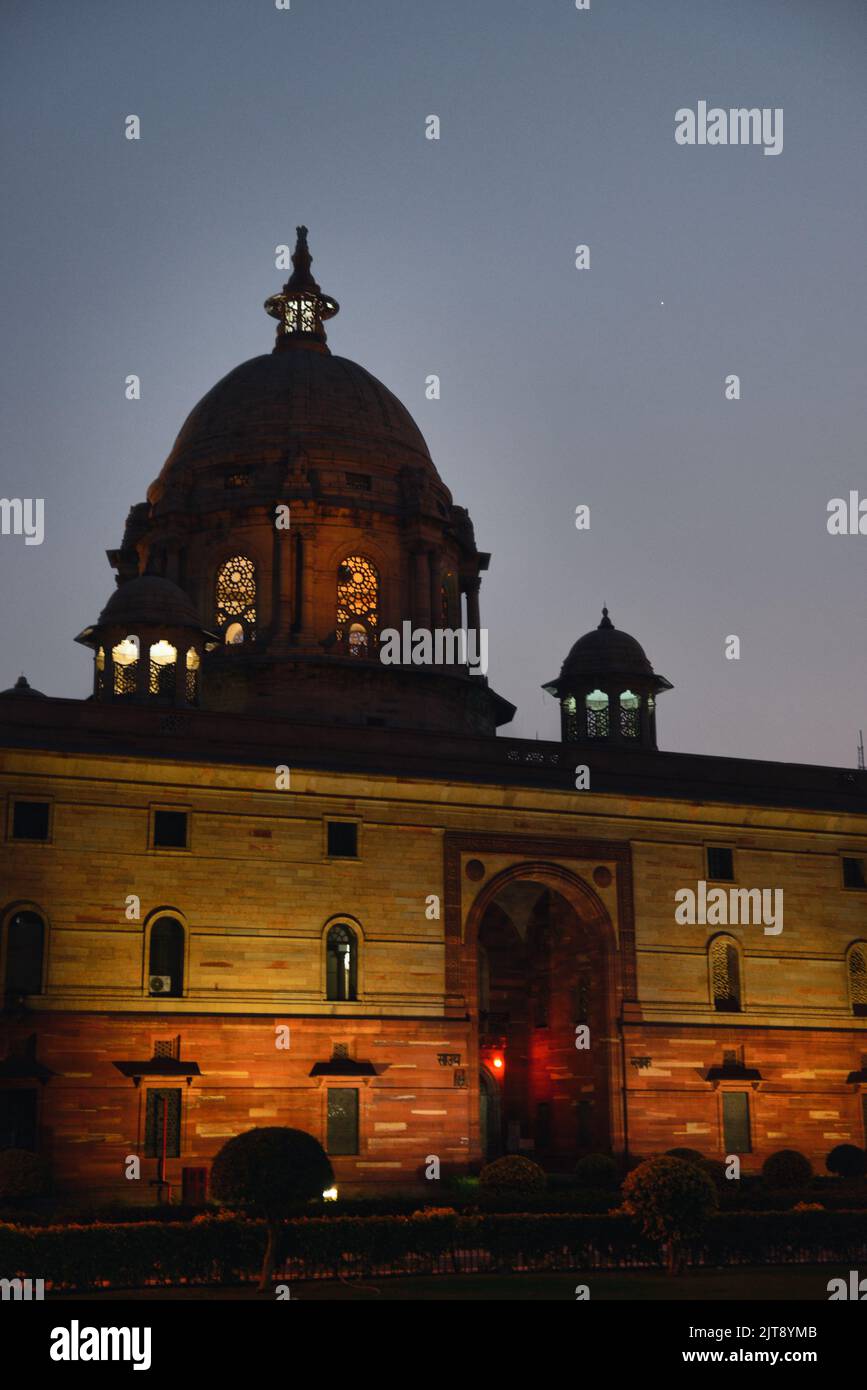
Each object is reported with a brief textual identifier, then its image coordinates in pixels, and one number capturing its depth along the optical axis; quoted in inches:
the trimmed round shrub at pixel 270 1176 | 1219.2
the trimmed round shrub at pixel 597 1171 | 1851.6
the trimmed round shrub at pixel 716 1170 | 1823.3
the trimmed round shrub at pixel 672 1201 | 1304.1
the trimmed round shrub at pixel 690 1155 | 1846.7
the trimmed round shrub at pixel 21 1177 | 1579.7
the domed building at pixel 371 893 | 1769.2
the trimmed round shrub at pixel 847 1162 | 1988.2
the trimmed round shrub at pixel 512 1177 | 1691.7
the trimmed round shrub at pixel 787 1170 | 1795.0
